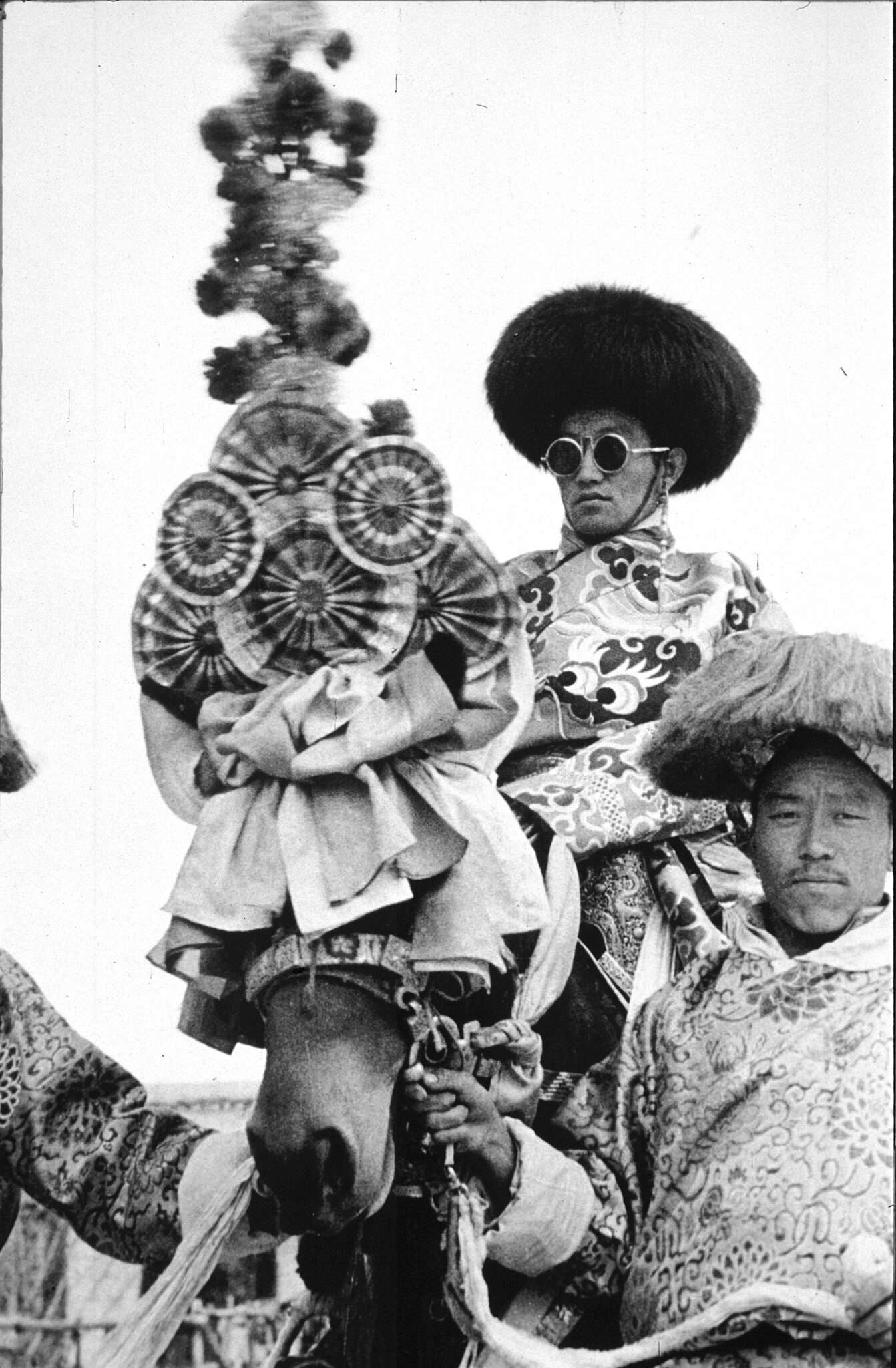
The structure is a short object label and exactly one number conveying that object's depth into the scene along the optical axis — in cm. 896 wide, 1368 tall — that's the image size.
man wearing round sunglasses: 657
